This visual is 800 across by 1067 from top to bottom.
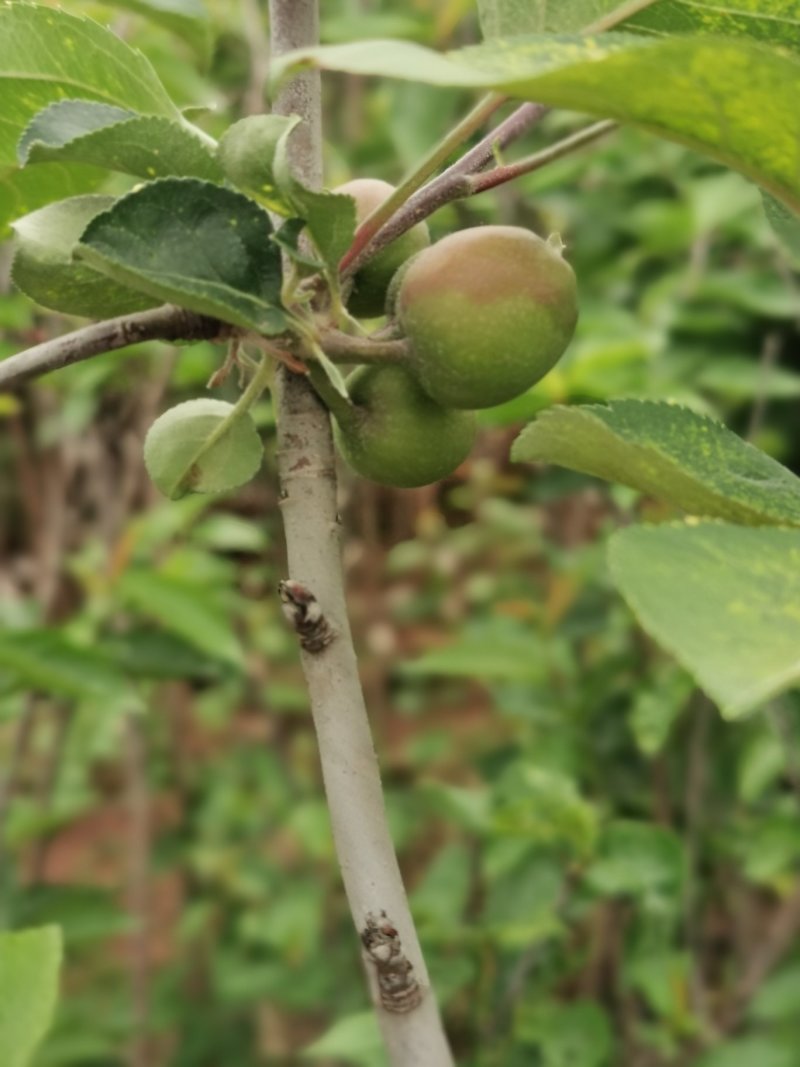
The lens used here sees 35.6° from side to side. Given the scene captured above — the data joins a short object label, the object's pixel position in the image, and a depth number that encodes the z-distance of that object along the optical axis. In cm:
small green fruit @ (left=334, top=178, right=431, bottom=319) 49
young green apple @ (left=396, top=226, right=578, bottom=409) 42
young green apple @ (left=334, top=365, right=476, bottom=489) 45
